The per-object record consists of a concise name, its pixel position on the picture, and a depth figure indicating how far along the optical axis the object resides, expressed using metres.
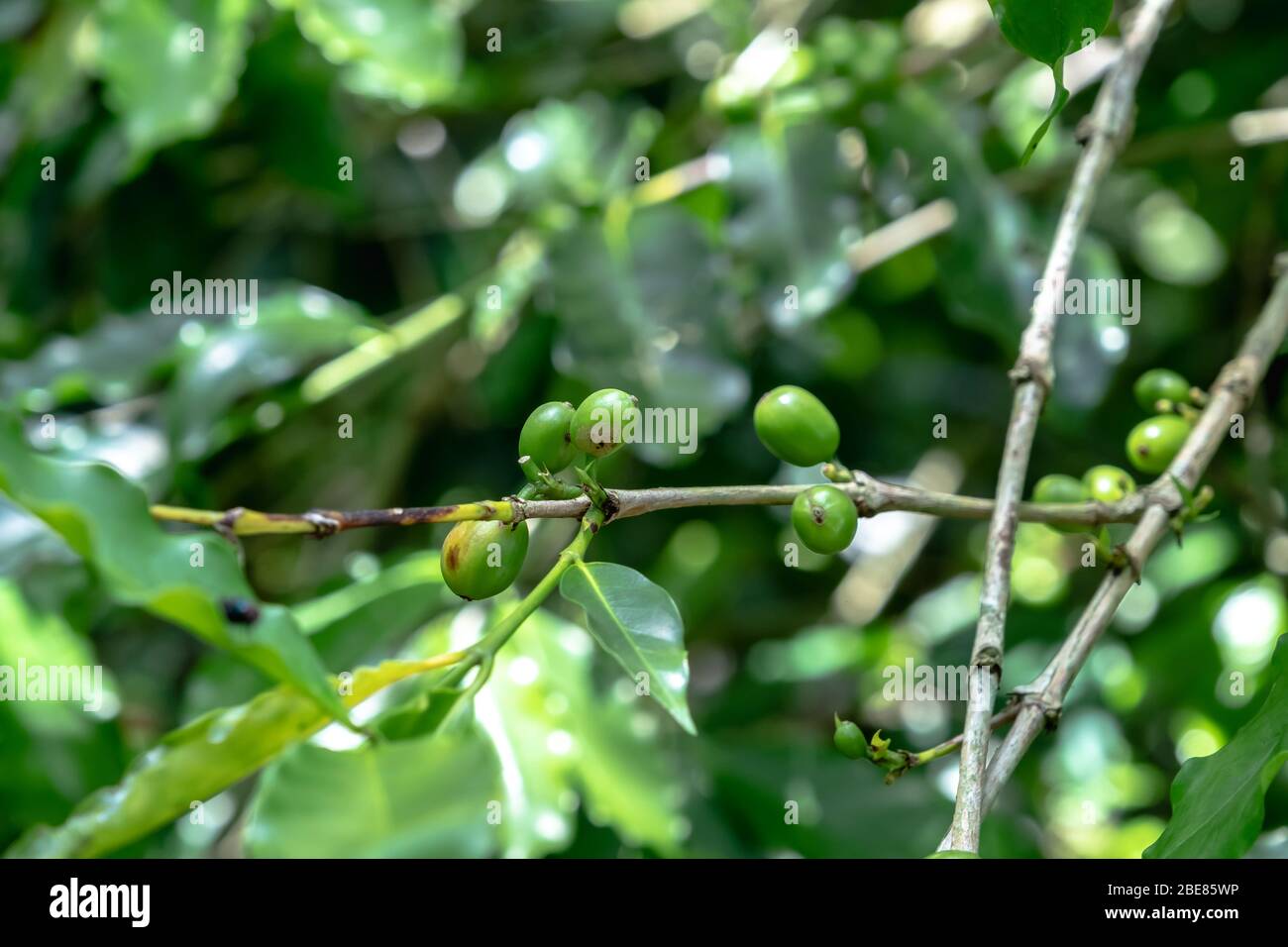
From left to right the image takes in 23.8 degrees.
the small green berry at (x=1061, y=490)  0.55
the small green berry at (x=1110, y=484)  0.55
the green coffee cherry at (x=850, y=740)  0.50
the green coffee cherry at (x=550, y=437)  0.50
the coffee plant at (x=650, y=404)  0.51
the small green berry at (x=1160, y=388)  0.56
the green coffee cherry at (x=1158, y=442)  0.55
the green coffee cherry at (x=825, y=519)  0.50
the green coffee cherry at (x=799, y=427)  0.52
